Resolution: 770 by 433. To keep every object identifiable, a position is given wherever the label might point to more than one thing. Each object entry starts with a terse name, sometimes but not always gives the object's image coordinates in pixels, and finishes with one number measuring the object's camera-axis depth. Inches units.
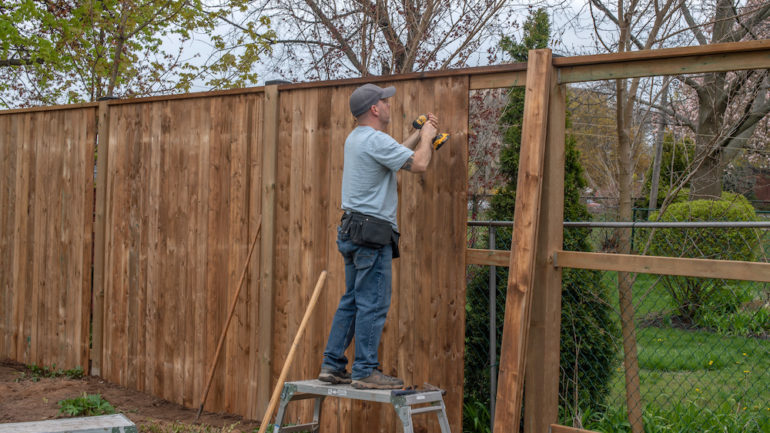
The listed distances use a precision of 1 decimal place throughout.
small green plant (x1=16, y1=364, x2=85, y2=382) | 256.5
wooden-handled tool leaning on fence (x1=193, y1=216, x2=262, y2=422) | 200.5
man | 149.9
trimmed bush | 311.1
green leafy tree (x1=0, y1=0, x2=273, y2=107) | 435.2
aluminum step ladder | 140.1
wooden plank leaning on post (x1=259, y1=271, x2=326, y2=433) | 152.5
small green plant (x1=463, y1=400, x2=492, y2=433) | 188.7
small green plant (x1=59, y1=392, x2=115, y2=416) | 206.5
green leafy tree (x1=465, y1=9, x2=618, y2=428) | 196.5
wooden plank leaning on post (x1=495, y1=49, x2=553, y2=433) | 137.2
